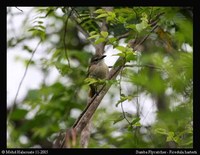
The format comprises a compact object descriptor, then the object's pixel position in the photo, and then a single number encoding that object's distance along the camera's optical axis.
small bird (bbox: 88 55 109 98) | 11.05
